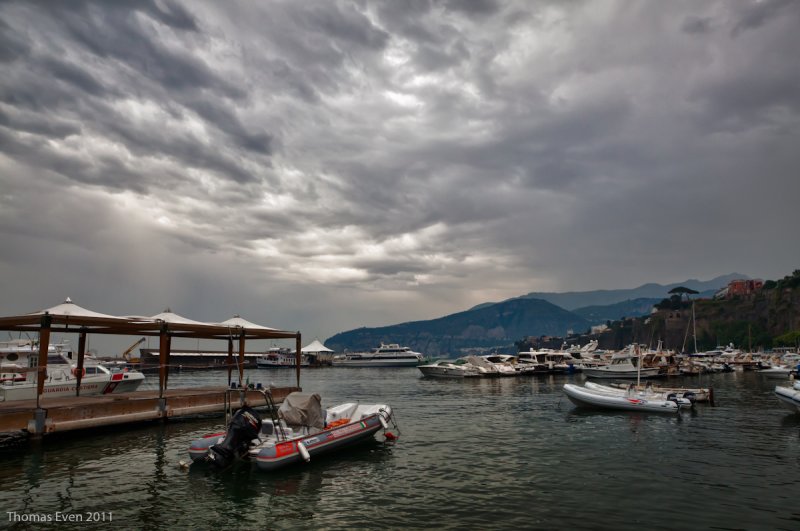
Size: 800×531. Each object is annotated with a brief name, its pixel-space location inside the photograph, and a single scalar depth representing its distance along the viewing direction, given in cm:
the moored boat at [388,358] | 14550
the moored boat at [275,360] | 14450
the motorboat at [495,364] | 8124
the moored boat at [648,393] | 3438
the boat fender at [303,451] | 1811
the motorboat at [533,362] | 8642
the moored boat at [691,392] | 3605
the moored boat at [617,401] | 3309
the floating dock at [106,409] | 2234
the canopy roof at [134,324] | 2325
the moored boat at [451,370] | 8000
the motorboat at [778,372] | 7152
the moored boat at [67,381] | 3153
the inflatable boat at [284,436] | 1802
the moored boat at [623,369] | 6538
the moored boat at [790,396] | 3150
